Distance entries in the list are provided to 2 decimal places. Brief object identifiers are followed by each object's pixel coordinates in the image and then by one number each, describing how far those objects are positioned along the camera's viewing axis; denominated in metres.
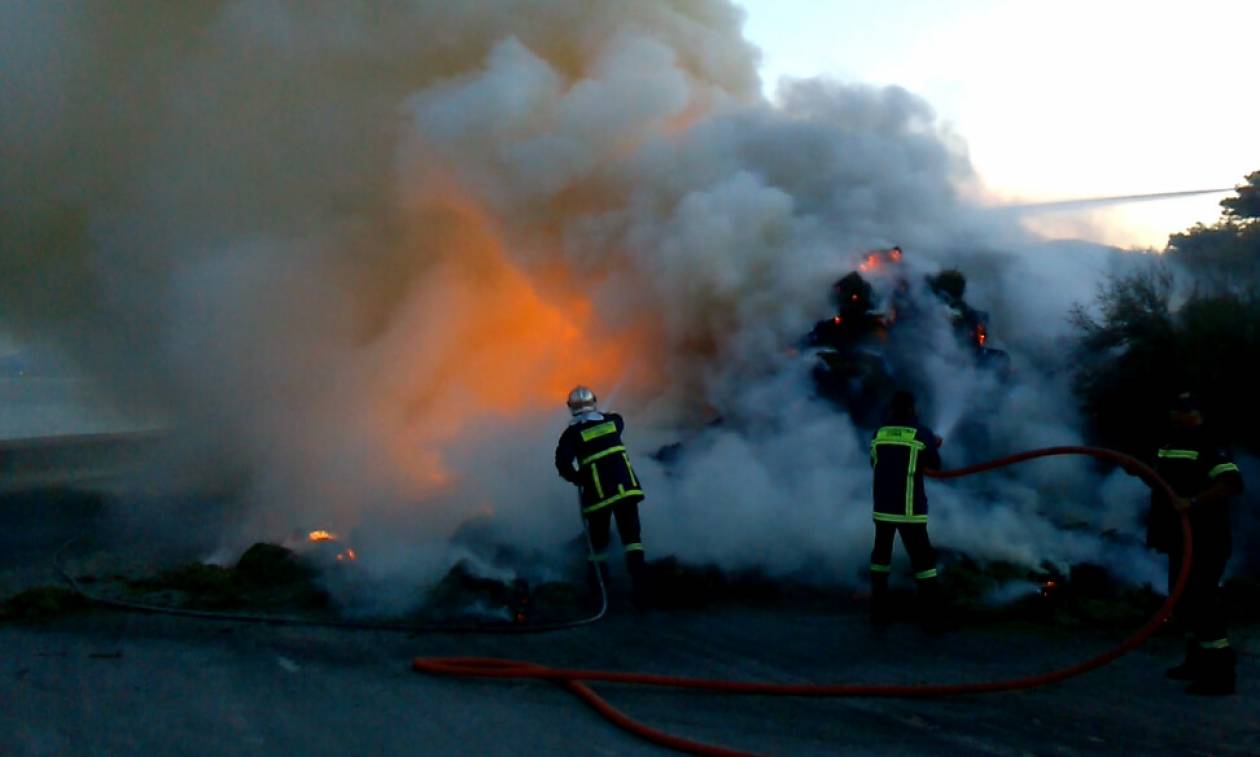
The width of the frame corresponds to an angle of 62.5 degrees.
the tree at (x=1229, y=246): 9.97
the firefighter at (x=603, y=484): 7.47
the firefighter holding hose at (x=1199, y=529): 5.28
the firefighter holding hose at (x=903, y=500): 6.79
